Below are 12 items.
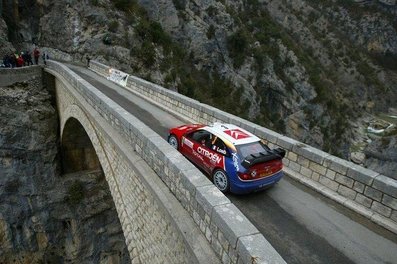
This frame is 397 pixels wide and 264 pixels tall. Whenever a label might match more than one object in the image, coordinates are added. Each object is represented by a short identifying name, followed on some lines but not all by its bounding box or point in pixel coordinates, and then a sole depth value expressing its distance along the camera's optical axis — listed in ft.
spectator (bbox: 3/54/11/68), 72.18
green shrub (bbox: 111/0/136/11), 98.07
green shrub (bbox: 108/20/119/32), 91.64
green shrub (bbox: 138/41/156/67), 91.25
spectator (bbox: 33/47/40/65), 76.84
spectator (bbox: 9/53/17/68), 72.28
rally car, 21.29
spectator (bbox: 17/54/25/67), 73.19
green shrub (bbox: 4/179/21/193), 58.49
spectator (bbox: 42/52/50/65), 74.09
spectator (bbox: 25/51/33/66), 75.31
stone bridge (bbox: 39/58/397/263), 14.23
